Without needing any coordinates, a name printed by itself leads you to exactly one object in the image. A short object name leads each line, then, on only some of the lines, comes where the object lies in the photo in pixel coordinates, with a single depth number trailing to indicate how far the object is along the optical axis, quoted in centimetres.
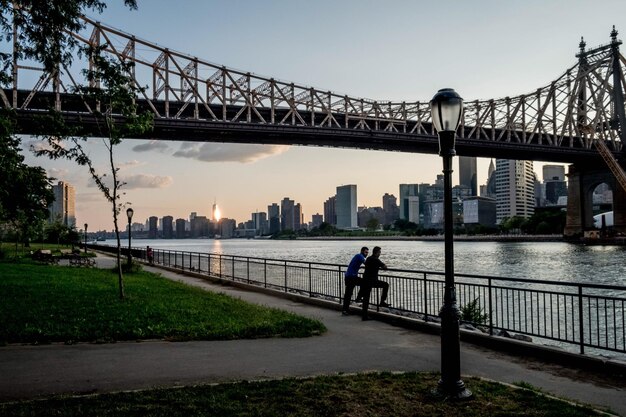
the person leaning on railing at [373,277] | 1310
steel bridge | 6169
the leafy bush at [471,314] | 1400
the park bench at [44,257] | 3125
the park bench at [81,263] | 3004
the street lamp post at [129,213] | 3266
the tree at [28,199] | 2416
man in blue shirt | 1359
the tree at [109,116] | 1568
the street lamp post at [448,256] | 655
